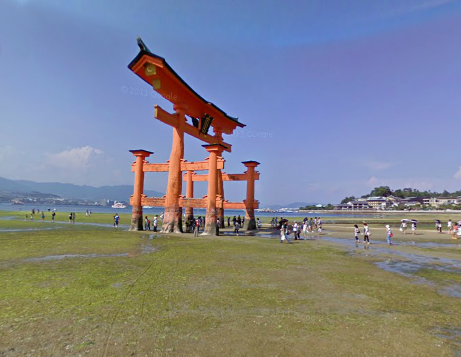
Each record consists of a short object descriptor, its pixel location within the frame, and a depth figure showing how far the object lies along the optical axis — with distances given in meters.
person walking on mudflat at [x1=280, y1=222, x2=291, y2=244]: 20.39
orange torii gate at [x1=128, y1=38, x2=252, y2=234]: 21.68
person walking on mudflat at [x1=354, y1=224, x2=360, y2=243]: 20.90
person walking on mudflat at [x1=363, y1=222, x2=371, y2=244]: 20.11
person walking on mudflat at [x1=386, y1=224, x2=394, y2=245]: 19.70
